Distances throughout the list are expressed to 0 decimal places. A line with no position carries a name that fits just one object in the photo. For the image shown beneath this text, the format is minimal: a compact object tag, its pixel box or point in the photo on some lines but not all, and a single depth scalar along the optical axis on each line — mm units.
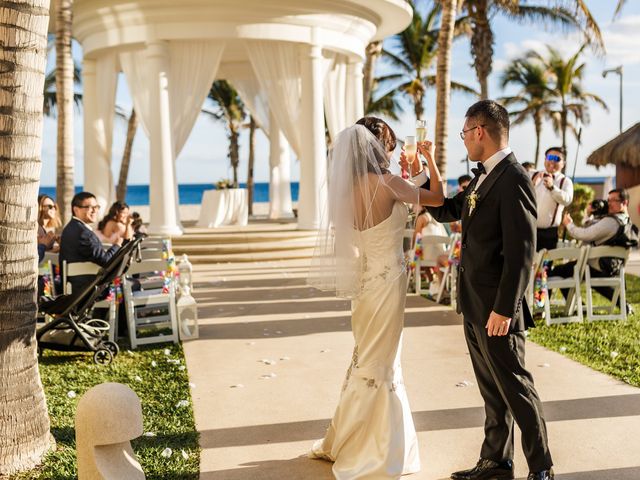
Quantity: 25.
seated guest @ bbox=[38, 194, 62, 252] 9562
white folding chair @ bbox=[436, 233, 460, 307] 9703
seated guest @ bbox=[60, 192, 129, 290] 7602
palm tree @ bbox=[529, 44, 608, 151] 42219
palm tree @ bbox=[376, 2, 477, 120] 33844
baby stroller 6941
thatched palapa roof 19734
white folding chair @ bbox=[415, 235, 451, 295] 10734
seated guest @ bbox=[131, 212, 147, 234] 12086
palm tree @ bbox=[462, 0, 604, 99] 25250
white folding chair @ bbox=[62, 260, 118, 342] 7602
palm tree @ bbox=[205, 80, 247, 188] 37250
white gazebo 16516
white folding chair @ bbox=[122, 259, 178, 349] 7762
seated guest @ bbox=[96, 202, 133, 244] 9047
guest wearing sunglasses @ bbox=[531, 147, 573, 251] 8570
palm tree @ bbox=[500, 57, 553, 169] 45375
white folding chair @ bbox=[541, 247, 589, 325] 8398
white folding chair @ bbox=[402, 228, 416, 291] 11328
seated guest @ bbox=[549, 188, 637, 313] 8719
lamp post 26014
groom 3783
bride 4227
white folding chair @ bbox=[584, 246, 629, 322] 8672
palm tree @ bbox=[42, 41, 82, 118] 31188
